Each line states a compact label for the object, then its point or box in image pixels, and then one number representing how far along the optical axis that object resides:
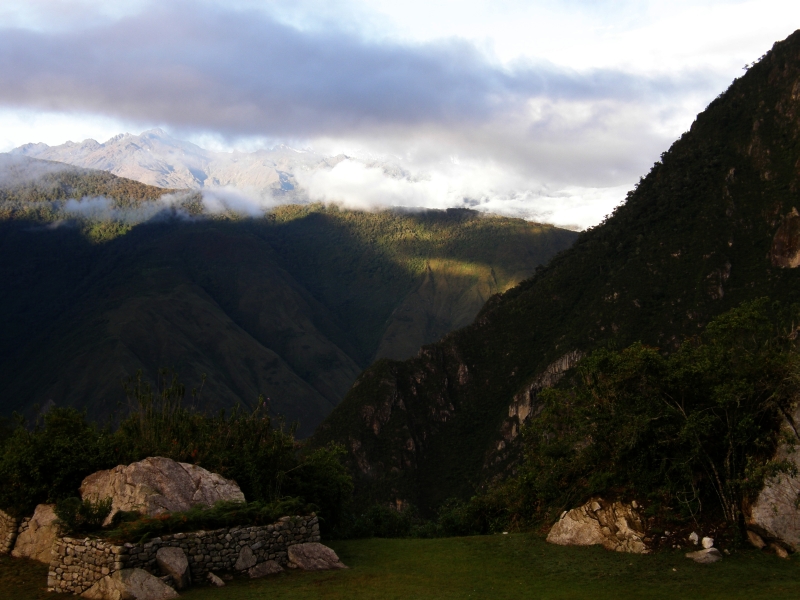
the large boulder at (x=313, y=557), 20.33
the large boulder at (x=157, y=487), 21.83
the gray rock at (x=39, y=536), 21.44
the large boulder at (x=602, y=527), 21.25
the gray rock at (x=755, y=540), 19.89
